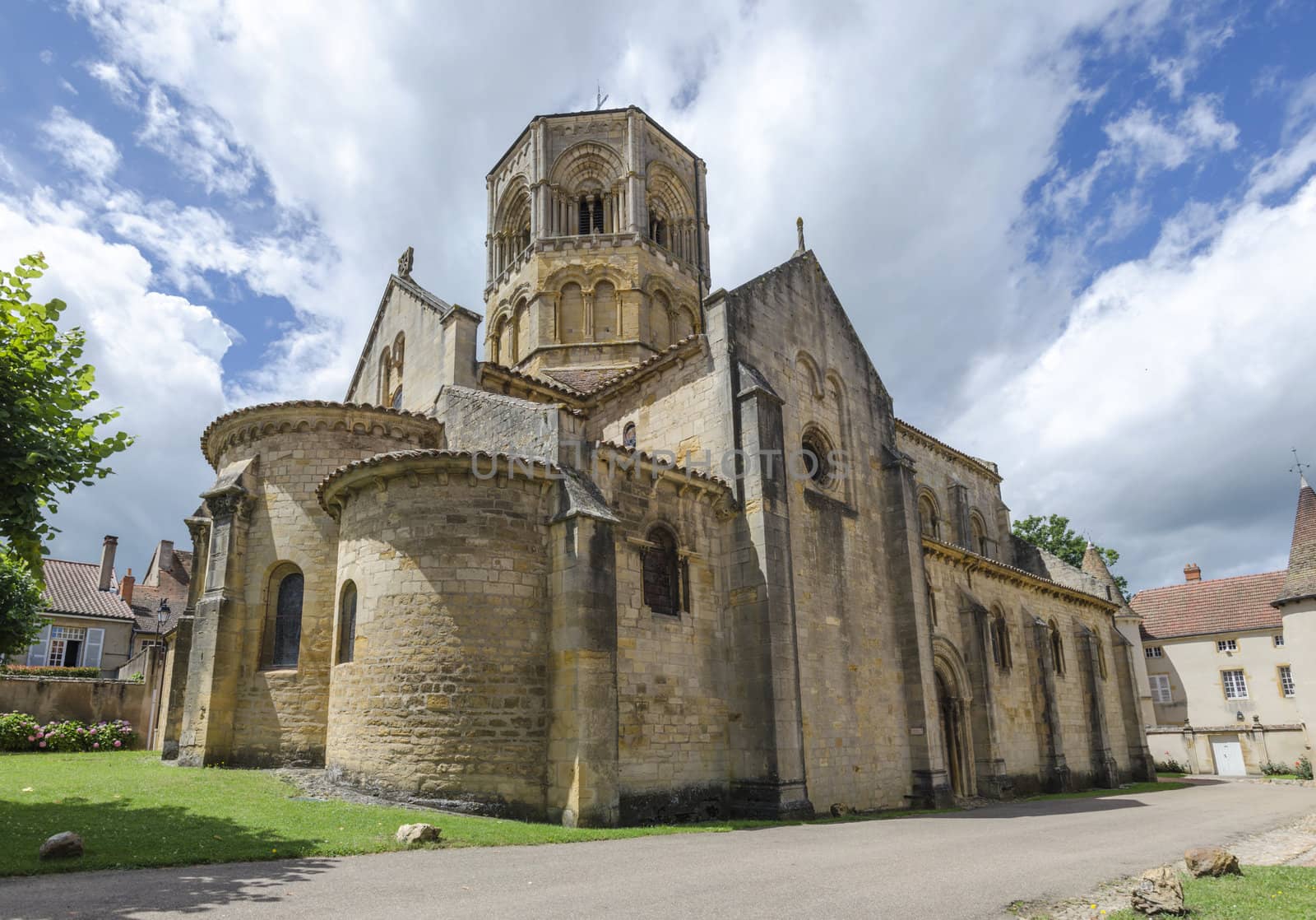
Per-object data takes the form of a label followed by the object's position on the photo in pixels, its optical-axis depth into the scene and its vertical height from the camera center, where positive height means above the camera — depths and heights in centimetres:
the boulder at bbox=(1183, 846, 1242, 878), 937 -185
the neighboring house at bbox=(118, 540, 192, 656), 3944 +637
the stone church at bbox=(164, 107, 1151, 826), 1338 +235
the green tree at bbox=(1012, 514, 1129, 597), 4344 +798
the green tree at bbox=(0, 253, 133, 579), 980 +346
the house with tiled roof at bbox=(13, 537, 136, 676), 3778 +405
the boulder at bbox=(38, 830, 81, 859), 841 -124
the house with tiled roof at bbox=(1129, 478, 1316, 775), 3709 +78
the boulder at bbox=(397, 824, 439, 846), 1012 -144
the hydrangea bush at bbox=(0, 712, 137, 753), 2075 -38
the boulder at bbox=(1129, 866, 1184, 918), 733 -172
